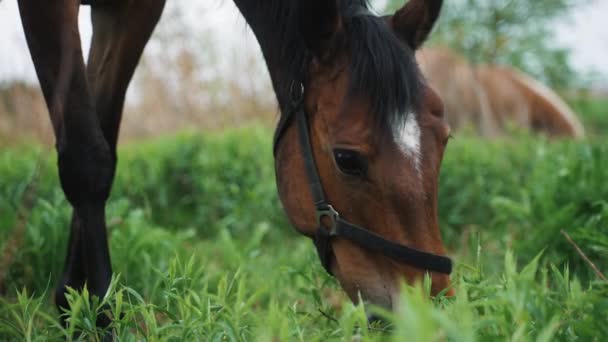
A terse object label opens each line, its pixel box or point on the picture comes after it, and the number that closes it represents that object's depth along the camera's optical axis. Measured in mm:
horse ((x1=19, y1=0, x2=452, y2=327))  4431
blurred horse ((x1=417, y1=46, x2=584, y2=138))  14756
